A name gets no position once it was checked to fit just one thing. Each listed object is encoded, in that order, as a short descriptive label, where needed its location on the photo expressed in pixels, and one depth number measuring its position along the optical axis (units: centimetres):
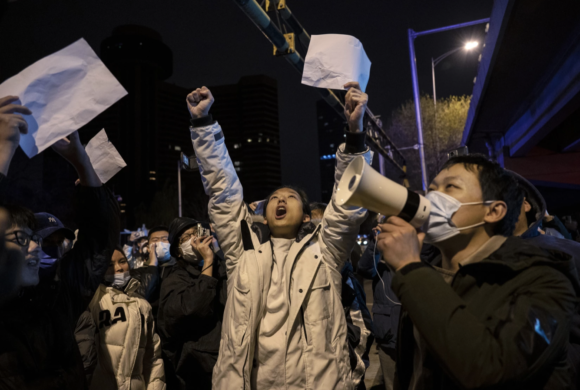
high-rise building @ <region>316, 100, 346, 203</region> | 10990
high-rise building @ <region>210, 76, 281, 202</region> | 9262
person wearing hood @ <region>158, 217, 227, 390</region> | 315
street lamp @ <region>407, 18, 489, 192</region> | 1672
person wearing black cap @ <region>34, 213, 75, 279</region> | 289
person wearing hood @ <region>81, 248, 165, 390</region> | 308
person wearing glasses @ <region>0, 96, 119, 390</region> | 179
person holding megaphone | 127
